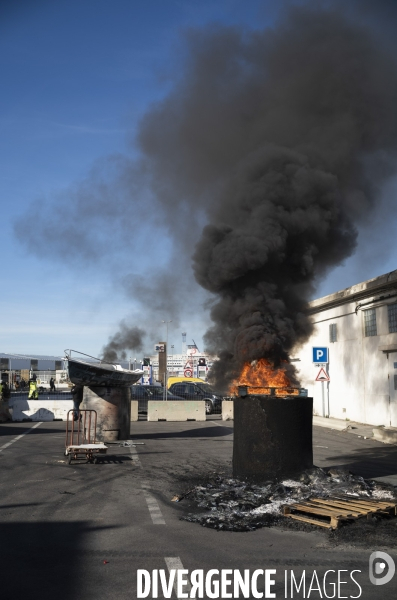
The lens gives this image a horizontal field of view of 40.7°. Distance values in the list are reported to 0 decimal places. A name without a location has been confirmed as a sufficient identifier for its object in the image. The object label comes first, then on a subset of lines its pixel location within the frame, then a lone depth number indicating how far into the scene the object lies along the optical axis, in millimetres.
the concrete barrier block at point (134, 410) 22234
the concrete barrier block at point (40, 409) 21141
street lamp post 24144
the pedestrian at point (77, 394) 17922
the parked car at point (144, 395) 26284
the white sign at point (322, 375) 18953
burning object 8398
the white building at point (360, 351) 17609
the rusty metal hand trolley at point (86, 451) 10781
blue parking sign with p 19825
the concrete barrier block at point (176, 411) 22172
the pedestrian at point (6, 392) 20844
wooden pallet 6359
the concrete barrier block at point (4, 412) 20578
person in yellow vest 23495
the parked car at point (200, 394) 27322
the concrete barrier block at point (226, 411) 23188
